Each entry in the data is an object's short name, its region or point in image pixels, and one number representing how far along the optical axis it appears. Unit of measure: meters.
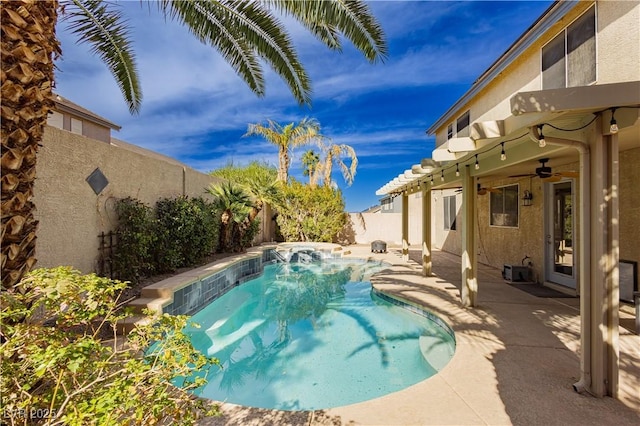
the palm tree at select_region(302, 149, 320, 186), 25.61
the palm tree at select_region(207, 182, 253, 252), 12.82
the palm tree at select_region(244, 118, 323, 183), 21.50
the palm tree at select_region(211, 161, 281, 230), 14.36
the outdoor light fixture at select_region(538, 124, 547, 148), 3.73
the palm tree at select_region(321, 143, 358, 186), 23.59
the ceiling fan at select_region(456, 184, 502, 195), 10.43
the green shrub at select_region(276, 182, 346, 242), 18.44
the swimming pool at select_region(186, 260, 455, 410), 4.44
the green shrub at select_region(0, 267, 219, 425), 1.62
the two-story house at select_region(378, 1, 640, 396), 3.33
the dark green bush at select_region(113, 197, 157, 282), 7.38
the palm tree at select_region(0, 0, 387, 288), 3.17
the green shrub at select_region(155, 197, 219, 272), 8.74
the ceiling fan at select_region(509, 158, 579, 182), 6.58
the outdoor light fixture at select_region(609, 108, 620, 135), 3.18
